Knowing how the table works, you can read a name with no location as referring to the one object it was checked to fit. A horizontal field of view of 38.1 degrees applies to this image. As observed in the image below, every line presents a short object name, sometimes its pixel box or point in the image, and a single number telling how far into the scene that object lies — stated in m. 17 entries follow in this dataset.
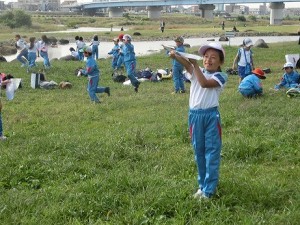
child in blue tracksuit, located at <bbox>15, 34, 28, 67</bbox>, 21.94
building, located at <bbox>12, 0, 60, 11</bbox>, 194.76
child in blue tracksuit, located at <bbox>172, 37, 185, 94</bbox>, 13.34
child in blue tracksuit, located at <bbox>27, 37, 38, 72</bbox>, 21.14
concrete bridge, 97.19
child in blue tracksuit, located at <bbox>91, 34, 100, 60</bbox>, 25.67
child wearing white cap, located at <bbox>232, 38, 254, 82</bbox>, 13.07
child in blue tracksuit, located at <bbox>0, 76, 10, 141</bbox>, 8.26
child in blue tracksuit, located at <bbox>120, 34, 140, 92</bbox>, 14.94
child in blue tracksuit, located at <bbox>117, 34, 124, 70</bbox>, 19.09
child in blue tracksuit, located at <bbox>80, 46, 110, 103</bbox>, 11.83
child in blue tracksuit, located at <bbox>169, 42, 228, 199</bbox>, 4.95
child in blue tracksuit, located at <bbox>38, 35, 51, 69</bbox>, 21.65
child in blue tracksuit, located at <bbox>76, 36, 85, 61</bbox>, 25.35
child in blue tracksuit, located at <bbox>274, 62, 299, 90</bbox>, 12.34
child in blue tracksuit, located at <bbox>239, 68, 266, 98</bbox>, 11.39
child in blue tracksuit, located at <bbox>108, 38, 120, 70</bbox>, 20.14
